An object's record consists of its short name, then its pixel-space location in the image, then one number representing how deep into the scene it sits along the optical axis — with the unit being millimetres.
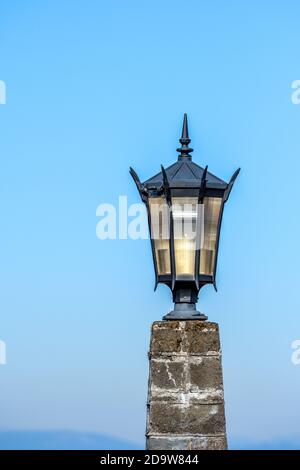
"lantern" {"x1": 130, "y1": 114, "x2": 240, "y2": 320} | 11148
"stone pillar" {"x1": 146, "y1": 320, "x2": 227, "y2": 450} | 10953
